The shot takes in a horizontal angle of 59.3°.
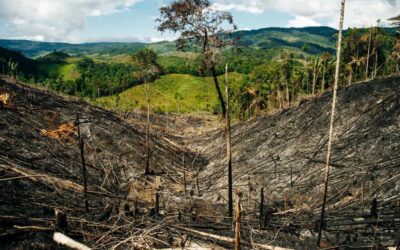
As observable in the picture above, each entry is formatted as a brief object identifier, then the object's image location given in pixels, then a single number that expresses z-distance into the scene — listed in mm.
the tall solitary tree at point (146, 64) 23925
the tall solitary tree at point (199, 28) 13273
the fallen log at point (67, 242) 4297
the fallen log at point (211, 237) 7585
